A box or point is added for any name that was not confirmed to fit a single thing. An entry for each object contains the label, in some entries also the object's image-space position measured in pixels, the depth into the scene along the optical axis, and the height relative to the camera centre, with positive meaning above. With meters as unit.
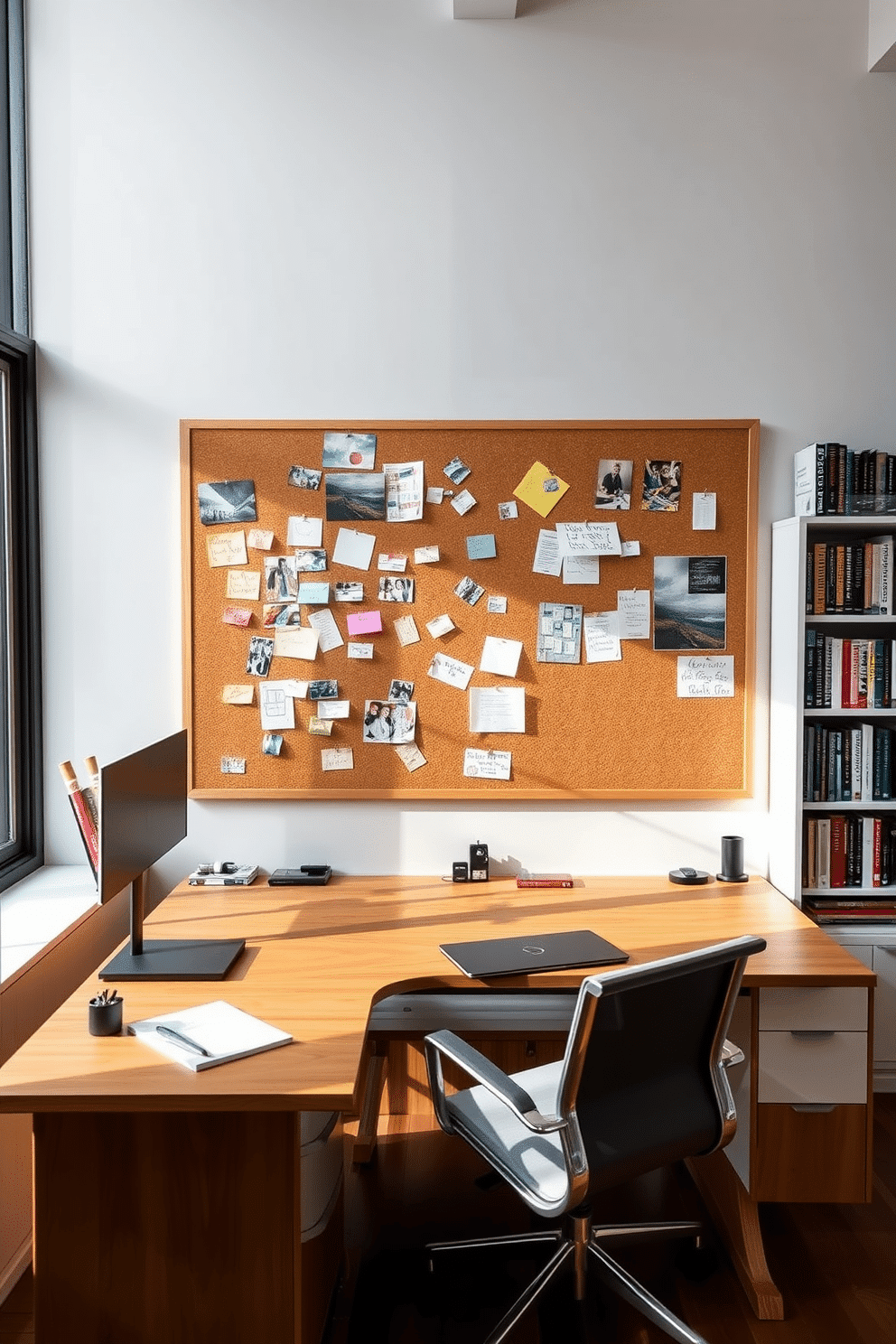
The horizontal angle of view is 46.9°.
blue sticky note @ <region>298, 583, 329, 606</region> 2.98 +0.15
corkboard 2.97 +0.02
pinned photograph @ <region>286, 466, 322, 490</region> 2.97 +0.49
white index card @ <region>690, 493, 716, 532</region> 2.97 +0.38
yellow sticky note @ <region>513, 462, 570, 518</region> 2.97 +0.46
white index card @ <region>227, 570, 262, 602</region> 2.99 +0.18
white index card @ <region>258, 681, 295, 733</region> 3.01 -0.19
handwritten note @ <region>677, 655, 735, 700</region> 3.01 -0.08
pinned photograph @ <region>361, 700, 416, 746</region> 3.01 -0.23
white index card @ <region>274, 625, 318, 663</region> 3.00 +0.01
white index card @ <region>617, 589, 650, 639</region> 2.99 +0.09
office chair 1.74 -0.82
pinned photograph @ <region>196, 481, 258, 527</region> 2.97 +0.42
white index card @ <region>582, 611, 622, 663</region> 3.00 +0.02
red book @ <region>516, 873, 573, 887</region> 2.89 -0.66
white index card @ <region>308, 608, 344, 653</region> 3.00 +0.05
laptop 2.18 -0.68
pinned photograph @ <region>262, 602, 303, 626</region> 3.00 +0.09
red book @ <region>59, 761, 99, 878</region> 2.23 -0.35
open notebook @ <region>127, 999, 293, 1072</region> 1.73 -0.68
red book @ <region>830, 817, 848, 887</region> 2.89 -0.59
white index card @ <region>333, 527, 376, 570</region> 2.98 +0.28
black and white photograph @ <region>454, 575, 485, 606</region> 2.99 +0.15
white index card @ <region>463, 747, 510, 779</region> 3.02 -0.34
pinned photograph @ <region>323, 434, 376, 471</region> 2.97 +0.56
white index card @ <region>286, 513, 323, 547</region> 2.98 +0.33
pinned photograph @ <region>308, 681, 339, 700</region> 3.01 -0.12
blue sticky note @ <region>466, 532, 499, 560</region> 2.98 +0.28
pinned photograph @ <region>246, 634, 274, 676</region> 3.00 -0.02
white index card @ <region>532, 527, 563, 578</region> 2.98 +0.26
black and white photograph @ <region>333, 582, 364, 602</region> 2.98 +0.16
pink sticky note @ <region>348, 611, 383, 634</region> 2.99 +0.07
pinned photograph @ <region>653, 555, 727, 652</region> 2.99 +0.13
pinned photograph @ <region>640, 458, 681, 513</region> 2.97 +0.46
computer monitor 2.02 -0.42
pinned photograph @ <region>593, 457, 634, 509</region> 2.97 +0.46
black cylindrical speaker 2.90 -0.61
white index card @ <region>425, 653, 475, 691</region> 3.01 -0.07
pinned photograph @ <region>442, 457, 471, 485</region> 2.97 +0.50
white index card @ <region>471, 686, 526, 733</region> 3.01 -0.18
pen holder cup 1.84 -0.66
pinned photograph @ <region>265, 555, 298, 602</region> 2.99 +0.20
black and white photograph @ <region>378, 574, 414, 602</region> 2.99 +0.17
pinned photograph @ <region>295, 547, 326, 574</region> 2.98 +0.25
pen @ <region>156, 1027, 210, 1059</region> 1.75 -0.68
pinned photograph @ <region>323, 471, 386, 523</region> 2.97 +0.44
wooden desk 1.63 -0.88
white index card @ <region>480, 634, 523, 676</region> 3.00 -0.03
